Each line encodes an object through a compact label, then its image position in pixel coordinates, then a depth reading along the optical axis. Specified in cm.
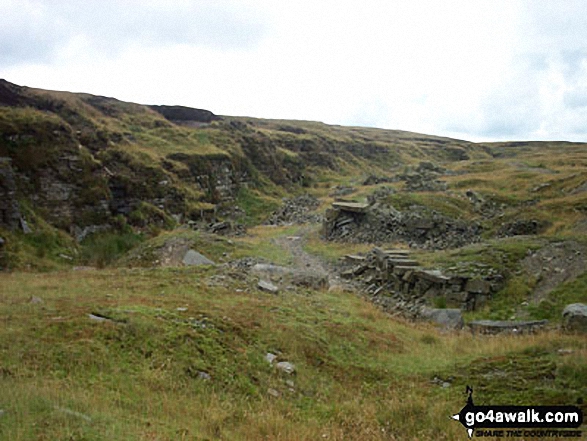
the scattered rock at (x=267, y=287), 1465
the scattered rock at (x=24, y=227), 1925
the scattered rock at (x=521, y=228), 2457
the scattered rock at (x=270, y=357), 880
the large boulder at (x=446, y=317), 1368
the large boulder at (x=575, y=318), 1101
